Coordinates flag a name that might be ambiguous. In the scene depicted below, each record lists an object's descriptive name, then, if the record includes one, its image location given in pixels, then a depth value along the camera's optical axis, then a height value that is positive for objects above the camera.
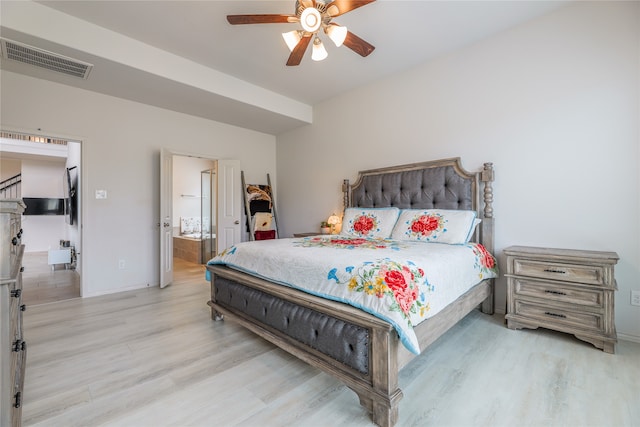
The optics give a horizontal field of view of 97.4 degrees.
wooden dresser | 0.88 -0.31
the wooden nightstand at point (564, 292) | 2.05 -0.64
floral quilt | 1.44 -0.38
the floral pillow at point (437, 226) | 2.68 -0.14
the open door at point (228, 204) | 4.78 +0.17
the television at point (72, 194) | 5.10 +0.38
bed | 1.39 -0.64
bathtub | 5.79 -0.72
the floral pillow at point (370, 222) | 3.21 -0.11
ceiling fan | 2.03 +1.47
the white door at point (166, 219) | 3.94 -0.07
